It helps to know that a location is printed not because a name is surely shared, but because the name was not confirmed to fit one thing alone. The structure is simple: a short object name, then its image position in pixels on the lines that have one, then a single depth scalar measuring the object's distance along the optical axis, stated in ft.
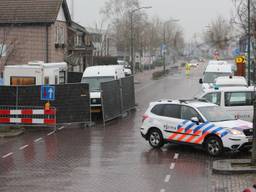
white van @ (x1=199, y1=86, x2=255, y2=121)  72.64
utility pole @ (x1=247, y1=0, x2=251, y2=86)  75.21
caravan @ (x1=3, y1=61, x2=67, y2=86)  94.48
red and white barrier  80.74
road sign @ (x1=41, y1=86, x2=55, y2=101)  81.51
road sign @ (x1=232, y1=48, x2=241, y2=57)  155.22
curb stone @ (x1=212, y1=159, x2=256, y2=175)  48.06
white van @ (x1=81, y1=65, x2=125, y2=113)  98.53
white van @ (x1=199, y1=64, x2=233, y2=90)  128.24
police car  55.72
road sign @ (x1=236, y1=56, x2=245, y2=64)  124.38
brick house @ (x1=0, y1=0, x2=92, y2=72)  140.56
